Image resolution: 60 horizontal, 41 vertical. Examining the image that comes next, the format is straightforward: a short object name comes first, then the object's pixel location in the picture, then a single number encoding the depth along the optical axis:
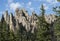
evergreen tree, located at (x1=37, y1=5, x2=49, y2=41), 50.06
